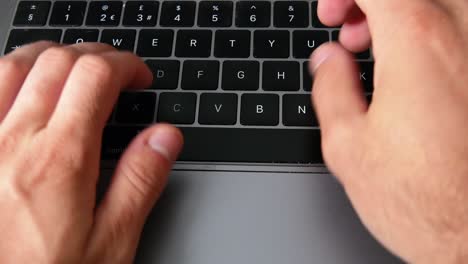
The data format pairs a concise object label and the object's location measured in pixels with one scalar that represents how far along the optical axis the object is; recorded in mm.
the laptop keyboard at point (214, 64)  410
